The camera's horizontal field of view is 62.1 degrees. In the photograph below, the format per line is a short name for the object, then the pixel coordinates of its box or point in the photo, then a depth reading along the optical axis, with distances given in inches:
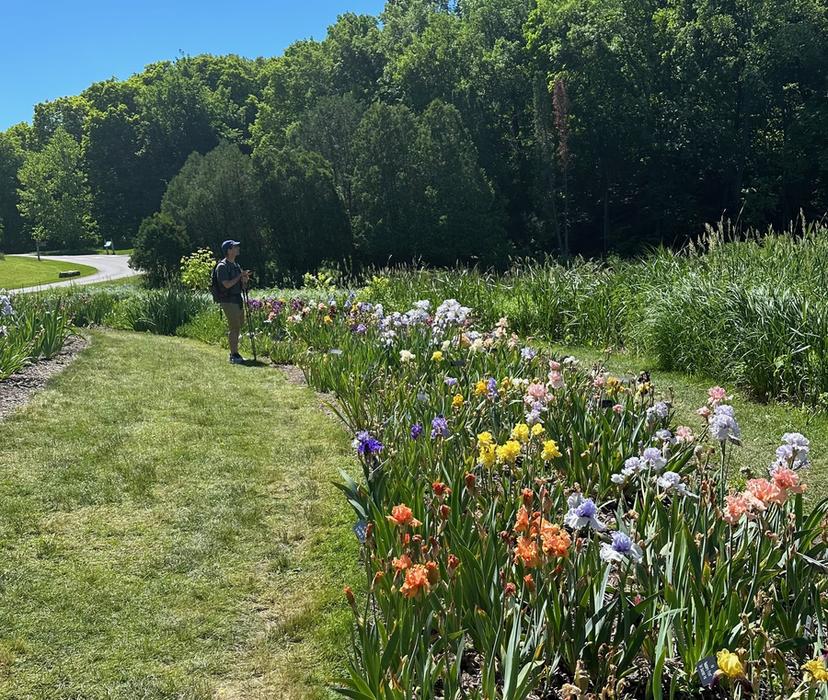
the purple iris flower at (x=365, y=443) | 127.6
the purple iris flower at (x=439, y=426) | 140.5
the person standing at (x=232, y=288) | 334.0
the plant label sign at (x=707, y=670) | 79.0
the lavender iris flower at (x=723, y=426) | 104.3
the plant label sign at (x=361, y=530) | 115.3
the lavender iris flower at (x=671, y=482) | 100.2
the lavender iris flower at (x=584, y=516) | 87.4
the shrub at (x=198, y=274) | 610.9
